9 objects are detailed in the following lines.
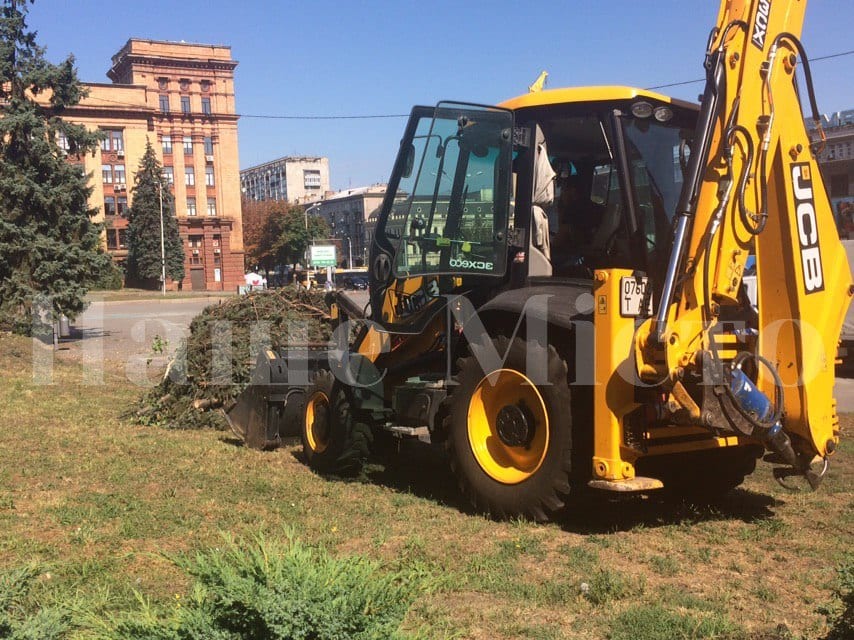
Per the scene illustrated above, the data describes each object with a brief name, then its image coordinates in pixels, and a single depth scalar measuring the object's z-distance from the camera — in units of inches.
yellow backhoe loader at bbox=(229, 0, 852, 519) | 215.8
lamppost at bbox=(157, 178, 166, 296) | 2619.8
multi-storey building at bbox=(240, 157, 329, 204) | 6333.7
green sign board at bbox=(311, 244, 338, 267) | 2428.4
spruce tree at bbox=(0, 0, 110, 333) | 933.8
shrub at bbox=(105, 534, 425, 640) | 118.5
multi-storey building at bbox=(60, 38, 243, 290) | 3102.9
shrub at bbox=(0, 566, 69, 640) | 133.0
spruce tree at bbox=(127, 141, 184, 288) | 2822.3
